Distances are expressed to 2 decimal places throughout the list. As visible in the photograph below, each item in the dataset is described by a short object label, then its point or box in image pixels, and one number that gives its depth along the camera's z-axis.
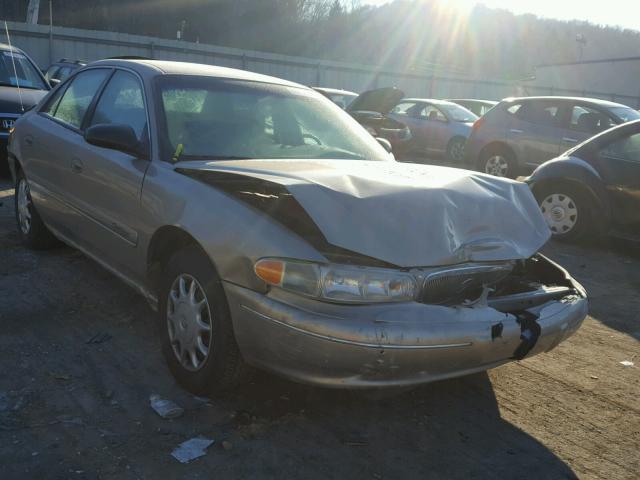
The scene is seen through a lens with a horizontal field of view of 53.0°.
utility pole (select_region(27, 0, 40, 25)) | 22.12
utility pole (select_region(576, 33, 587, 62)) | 44.92
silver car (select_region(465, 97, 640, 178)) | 10.35
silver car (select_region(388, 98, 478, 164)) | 15.13
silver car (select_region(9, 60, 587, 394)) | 2.67
